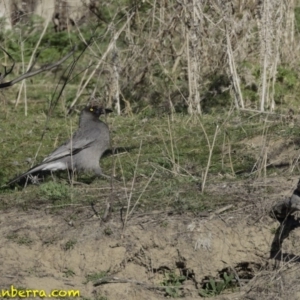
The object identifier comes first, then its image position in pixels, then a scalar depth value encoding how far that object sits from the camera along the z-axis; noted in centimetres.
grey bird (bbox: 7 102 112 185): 2059
